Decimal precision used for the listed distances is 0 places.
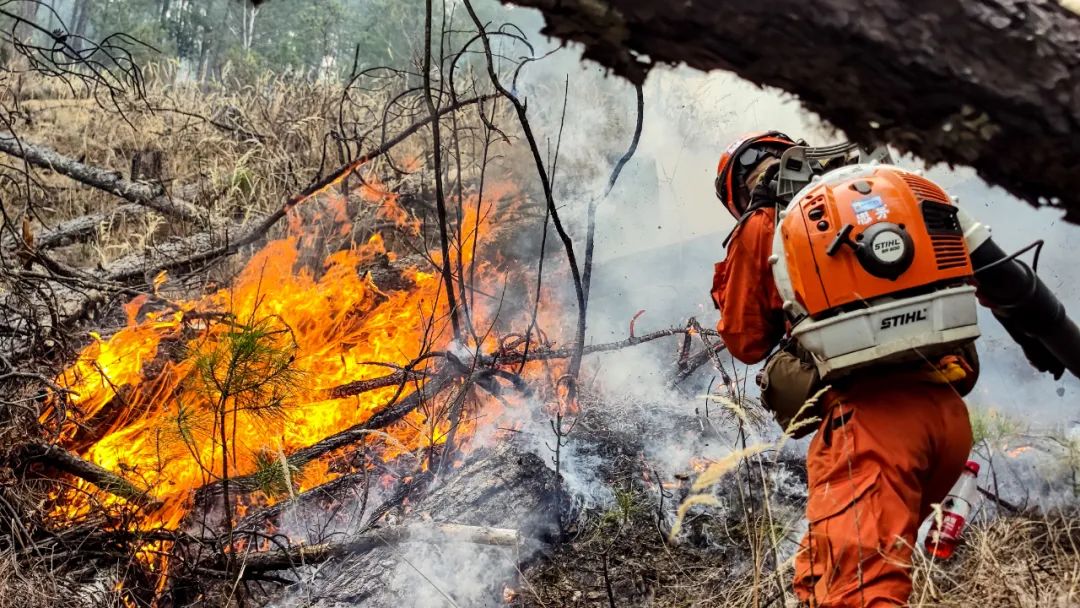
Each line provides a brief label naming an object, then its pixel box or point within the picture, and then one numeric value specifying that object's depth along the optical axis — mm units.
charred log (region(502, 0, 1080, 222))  1108
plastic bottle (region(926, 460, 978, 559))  2414
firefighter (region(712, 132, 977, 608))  2088
